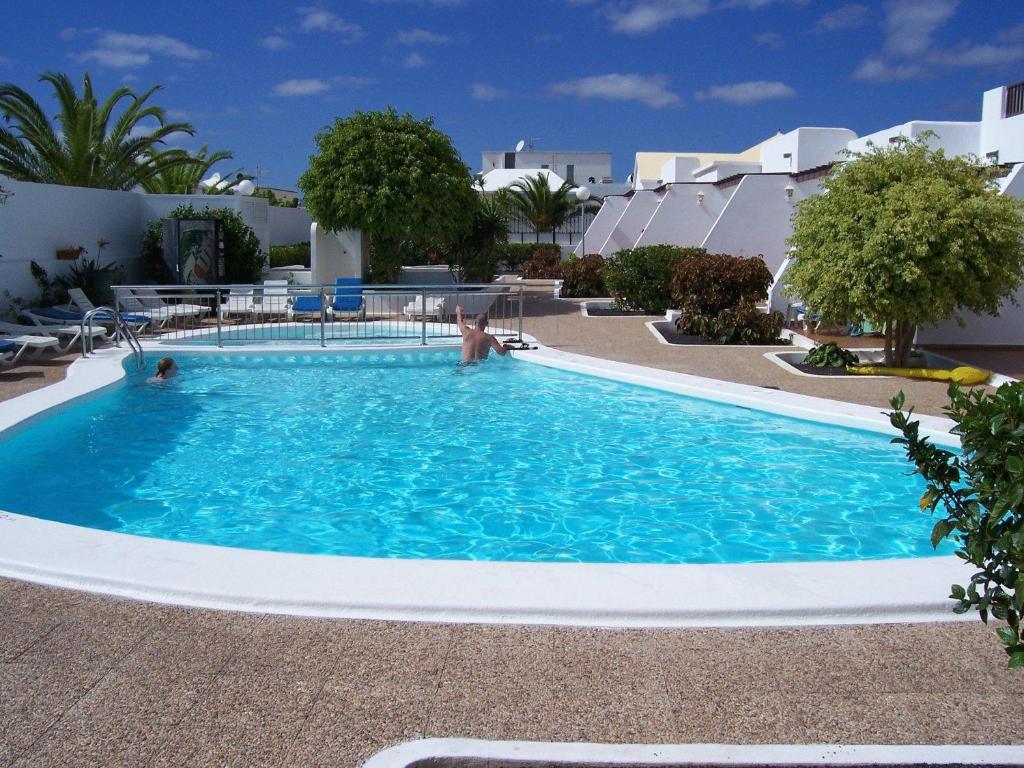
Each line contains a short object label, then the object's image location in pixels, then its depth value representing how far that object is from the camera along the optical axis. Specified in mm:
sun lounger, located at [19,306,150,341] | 16312
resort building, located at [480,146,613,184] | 84375
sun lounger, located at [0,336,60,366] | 13008
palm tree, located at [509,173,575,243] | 48406
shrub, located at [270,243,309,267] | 31497
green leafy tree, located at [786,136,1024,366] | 11836
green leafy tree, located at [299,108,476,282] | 20984
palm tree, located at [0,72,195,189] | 22422
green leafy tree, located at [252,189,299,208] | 42694
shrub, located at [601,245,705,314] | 21906
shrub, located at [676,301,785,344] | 16266
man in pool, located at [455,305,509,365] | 15000
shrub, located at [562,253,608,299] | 27047
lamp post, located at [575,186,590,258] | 32969
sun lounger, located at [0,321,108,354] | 14789
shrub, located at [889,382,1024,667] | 2639
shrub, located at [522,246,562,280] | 37469
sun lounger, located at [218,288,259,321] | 18916
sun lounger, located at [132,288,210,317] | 17741
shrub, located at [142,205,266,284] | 23234
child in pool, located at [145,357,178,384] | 13070
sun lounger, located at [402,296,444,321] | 18641
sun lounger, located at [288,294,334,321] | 18812
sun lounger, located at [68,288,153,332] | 16609
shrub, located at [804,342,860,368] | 13508
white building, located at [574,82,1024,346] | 14922
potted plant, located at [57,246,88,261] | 19625
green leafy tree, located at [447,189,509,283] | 25516
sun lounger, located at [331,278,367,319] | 19266
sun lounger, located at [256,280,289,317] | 18348
